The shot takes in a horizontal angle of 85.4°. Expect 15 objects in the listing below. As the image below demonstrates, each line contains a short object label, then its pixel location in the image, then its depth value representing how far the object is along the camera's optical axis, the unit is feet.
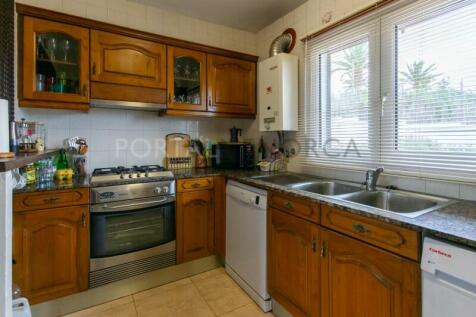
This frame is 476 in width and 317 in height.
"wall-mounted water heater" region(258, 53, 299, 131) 7.14
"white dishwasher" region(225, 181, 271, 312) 5.80
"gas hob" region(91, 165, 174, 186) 6.07
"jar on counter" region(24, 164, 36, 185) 5.64
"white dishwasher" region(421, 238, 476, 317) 2.57
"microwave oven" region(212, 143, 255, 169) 8.56
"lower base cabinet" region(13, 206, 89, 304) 5.11
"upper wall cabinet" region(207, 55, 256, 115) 8.12
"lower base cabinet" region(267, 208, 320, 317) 4.56
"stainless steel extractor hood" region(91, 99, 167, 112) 6.50
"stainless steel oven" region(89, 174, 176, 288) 5.87
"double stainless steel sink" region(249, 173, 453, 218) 4.42
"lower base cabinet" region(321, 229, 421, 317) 3.17
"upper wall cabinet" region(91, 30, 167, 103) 6.42
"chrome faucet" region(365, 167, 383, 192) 5.13
